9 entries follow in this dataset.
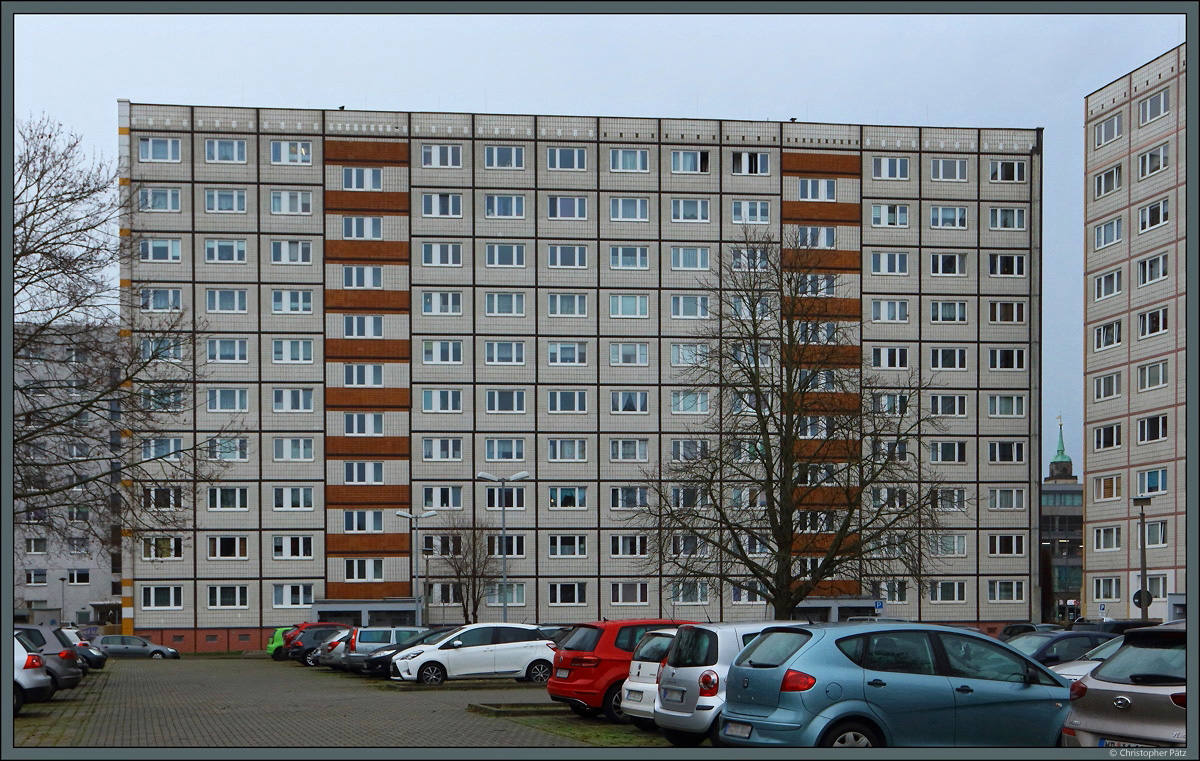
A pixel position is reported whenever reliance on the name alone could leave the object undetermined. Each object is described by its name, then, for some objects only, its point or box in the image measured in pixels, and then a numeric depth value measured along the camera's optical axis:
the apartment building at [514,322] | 74.75
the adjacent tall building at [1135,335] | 70.12
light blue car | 13.66
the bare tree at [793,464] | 39.12
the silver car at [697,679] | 16.47
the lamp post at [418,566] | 72.06
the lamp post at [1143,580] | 50.62
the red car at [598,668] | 21.62
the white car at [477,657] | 33.62
